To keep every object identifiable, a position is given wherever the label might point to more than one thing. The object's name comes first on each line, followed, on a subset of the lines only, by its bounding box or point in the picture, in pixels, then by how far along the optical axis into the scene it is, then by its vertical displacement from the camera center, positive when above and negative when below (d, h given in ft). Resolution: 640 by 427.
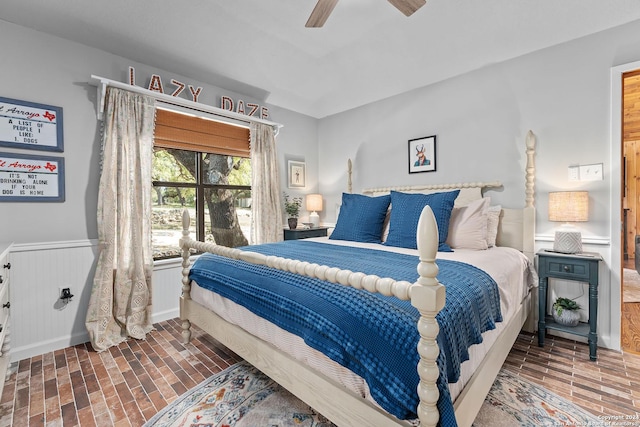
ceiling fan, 6.01 +4.25
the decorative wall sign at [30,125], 7.29 +2.25
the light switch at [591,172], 7.77 +0.85
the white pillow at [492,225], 8.53 -0.56
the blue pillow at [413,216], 8.04 -0.25
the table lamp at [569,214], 7.52 -0.24
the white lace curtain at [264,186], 12.04 +0.97
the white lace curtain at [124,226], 8.25 -0.40
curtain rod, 8.14 +3.55
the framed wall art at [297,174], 13.78 +1.65
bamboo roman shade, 9.77 +2.72
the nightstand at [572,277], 7.09 -1.81
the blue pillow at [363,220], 9.45 -0.39
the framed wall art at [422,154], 10.90 +1.99
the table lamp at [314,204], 13.85 +0.20
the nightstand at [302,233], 12.60 -1.03
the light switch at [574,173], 8.05 +0.87
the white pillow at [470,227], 7.97 -0.56
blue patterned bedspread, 3.45 -1.56
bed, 3.13 -2.10
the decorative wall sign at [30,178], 7.32 +0.91
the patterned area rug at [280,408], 5.14 -3.70
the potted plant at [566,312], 7.64 -2.81
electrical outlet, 8.00 -2.20
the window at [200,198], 10.41 +0.50
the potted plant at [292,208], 13.08 +0.05
